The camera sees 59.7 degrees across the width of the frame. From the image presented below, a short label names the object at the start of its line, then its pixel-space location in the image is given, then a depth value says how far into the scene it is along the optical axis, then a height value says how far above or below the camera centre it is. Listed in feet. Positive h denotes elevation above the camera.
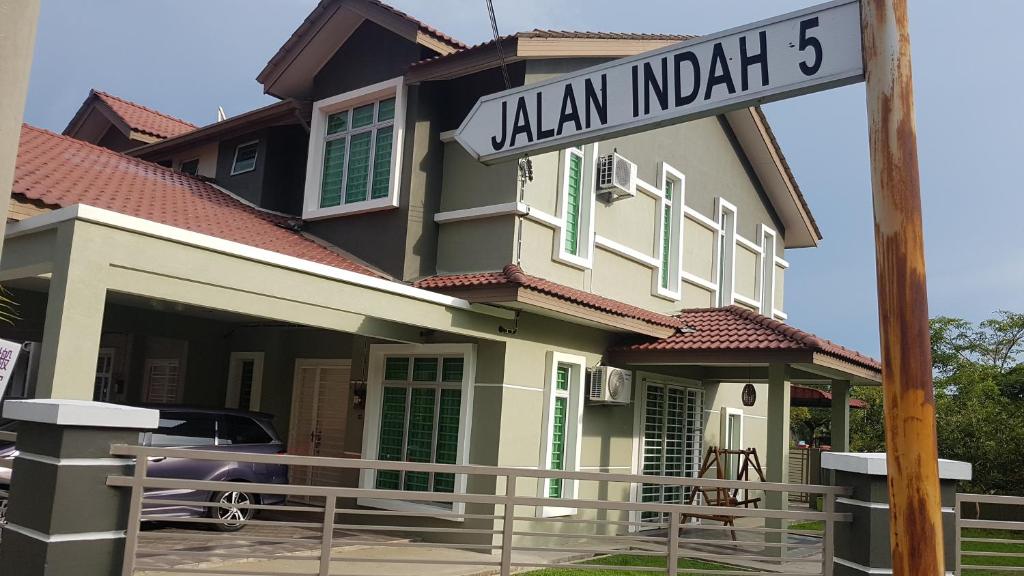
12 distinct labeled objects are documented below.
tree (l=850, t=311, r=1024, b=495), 59.00 +1.65
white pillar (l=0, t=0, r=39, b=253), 8.63 +2.98
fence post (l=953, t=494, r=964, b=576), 18.34 -1.85
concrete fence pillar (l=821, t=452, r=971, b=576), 17.28 -1.37
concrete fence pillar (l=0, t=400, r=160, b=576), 14.96 -1.76
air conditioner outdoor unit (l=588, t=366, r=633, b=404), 39.04 +1.68
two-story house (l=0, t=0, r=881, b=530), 30.42 +4.52
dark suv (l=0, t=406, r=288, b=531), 32.89 -1.83
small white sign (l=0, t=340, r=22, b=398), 17.95 +0.51
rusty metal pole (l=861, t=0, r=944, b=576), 10.83 +1.56
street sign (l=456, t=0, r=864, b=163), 12.41 +5.27
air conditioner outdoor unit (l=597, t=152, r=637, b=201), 39.29 +10.87
